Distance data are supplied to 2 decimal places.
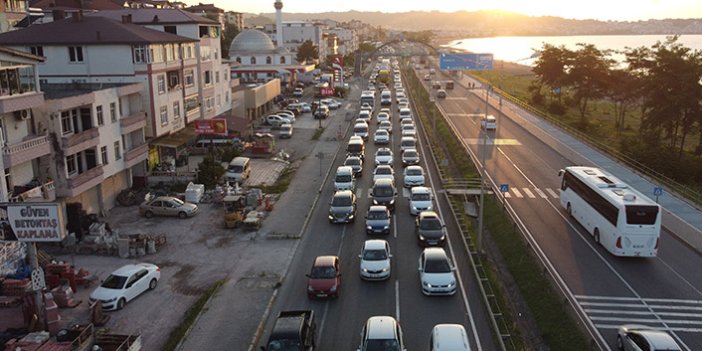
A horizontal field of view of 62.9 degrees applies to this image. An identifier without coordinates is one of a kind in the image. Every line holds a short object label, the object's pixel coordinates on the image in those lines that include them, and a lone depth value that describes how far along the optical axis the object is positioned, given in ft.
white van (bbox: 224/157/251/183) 141.28
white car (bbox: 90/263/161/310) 75.97
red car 76.28
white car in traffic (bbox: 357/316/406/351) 57.62
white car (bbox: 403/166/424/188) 132.57
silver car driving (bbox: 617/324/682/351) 56.29
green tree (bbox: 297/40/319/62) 444.55
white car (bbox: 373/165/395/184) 132.18
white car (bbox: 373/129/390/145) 186.65
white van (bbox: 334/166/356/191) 126.93
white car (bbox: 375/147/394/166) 150.30
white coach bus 83.15
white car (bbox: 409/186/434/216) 111.45
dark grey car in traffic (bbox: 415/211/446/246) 94.48
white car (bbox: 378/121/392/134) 206.75
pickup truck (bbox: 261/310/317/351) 58.39
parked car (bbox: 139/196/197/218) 116.47
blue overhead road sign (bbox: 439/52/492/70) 249.96
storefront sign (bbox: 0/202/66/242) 62.39
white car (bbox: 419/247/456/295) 75.82
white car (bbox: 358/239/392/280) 81.46
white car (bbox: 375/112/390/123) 221.87
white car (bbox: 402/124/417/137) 189.47
